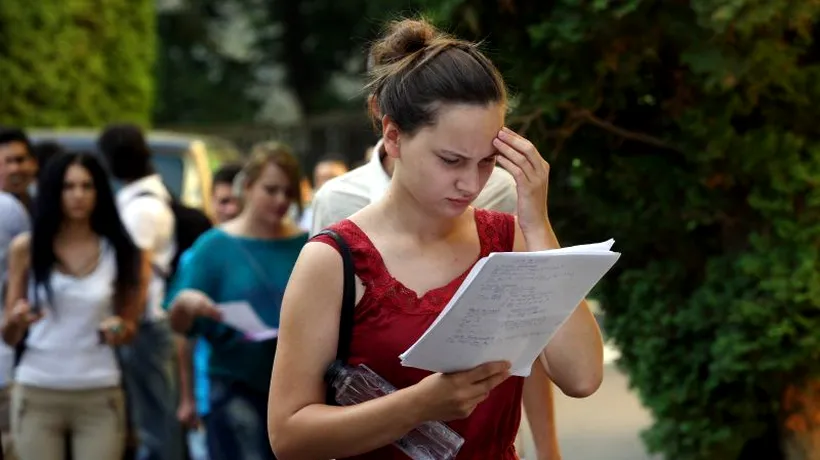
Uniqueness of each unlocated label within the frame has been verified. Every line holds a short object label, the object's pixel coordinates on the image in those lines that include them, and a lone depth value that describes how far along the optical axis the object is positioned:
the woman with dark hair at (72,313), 13.50
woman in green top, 12.58
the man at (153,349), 16.64
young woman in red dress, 5.90
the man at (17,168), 16.77
